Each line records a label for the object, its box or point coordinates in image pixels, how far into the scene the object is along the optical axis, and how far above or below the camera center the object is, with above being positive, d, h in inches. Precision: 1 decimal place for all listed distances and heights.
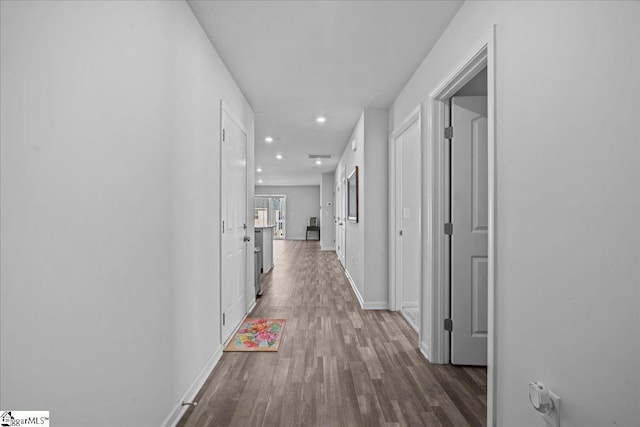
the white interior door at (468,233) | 103.9 -5.9
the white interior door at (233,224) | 118.0 -4.5
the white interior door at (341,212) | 291.5 +0.9
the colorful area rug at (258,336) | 118.2 -46.2
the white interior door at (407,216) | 158.7 -1.3
